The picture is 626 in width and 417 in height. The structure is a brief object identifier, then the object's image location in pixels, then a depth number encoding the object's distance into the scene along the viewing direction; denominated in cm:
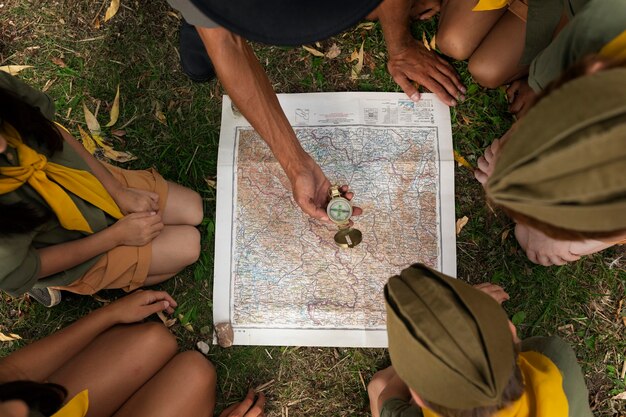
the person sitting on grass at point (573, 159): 102
